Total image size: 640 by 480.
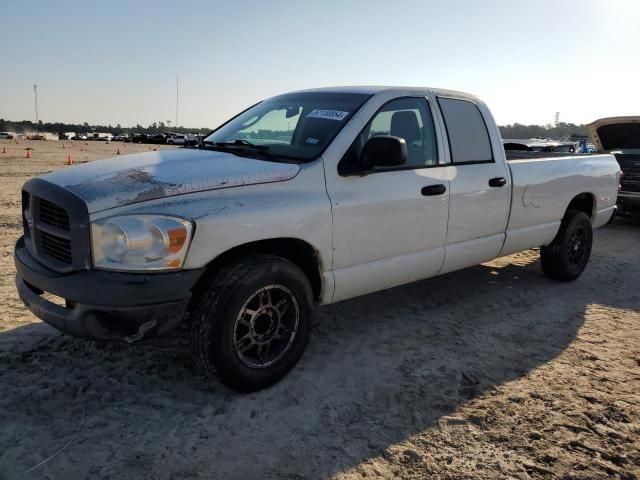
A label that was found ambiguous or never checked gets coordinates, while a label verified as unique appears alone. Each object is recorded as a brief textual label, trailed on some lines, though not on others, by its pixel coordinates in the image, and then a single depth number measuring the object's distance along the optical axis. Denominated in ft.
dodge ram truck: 9.07
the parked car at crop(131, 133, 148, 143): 230.93
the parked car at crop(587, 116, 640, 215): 31.73
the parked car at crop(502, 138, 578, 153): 26.99
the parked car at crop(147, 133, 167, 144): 211.00
